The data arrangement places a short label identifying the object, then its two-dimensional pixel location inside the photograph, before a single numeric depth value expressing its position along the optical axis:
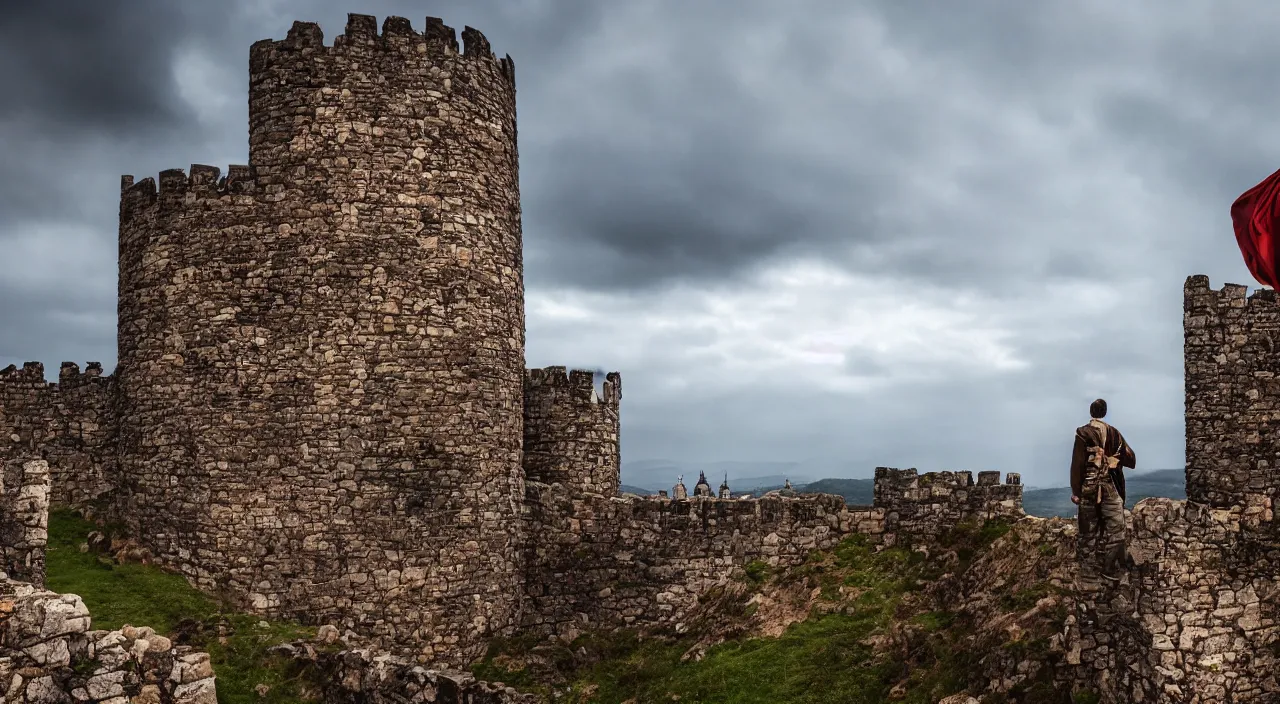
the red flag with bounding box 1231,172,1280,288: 9.88
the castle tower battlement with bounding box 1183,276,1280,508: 19.42
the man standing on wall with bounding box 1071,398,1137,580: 14.81
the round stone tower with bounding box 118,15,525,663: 20.39
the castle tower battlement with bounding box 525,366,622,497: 24.34
